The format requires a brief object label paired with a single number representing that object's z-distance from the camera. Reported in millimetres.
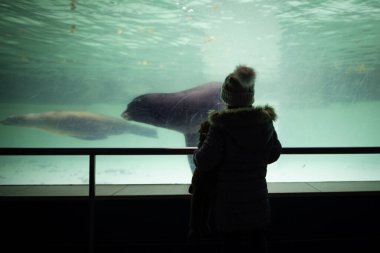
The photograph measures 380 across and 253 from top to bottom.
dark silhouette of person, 1687
